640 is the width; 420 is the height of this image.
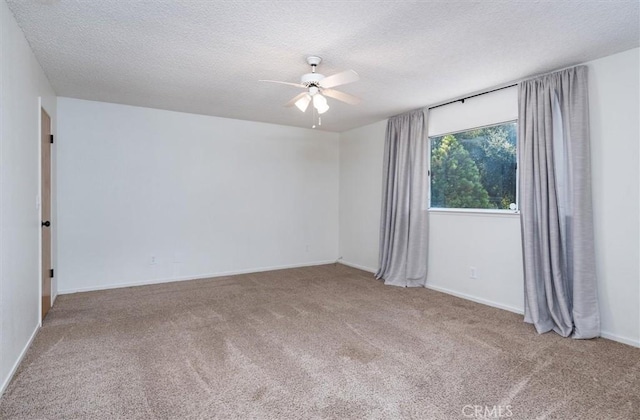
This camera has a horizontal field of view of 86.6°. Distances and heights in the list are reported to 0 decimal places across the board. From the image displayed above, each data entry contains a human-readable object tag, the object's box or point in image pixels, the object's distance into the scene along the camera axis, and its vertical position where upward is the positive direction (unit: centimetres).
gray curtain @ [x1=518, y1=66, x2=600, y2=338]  290 +5
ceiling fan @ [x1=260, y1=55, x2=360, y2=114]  263 +102
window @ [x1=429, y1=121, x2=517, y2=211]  371 +51
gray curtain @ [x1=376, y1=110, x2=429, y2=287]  452 +12
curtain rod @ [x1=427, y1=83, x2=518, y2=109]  362 +134
